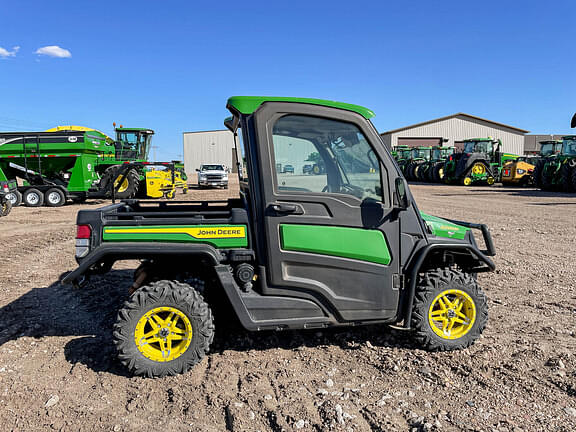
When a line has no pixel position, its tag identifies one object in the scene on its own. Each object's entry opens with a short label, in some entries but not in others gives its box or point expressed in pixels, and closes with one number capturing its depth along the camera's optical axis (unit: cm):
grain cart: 1570
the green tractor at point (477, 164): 2452
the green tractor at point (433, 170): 2678
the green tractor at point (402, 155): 3232
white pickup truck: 2488
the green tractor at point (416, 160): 3029
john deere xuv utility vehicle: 323
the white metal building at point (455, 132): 5091
